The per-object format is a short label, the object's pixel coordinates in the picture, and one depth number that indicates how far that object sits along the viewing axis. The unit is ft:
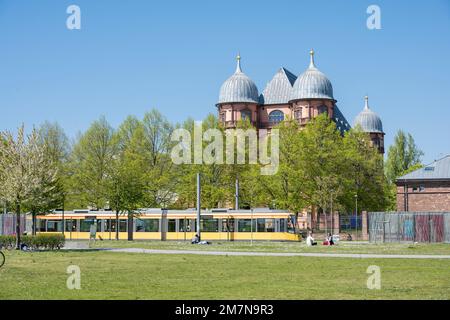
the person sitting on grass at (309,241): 151.79
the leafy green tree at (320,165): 220.84
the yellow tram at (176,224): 176.24
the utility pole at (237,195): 203.41
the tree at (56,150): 178.70
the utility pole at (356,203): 231.22
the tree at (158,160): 225.76
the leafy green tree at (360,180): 231.50
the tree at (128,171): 191.83
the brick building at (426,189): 218.59
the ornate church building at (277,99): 306.96
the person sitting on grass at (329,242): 158.01
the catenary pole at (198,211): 177.06
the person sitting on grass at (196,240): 166.71
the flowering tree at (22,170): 133.28
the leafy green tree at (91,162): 221.66
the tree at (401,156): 326.65
